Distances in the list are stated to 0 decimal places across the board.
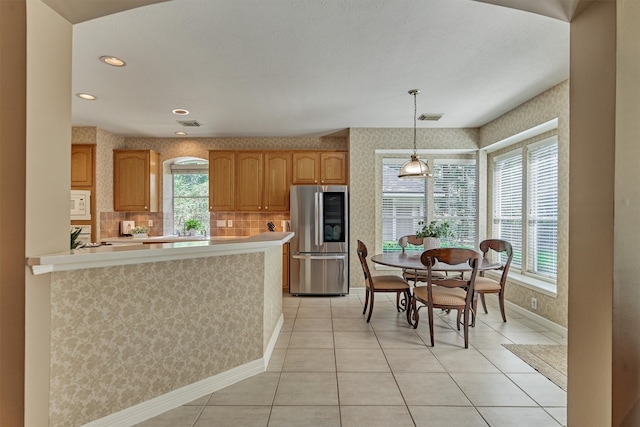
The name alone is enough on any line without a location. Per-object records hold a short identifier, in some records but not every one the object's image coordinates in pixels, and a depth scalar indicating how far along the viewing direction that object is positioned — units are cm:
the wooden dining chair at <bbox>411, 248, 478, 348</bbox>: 285
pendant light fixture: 336
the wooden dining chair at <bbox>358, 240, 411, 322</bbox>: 356
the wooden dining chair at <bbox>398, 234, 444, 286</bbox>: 376
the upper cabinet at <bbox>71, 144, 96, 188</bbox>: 470
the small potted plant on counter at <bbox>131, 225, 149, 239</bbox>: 518
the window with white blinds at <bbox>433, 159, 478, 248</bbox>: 511
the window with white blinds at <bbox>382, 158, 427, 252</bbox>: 521
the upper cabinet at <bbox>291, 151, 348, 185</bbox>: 509
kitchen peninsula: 159
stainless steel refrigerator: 475
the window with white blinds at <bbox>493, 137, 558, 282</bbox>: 362
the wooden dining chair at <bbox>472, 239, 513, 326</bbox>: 341
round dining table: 307
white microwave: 464
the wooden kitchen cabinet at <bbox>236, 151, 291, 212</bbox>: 511
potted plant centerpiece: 364
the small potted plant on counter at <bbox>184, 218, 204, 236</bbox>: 546
